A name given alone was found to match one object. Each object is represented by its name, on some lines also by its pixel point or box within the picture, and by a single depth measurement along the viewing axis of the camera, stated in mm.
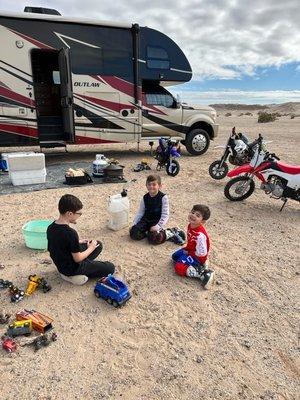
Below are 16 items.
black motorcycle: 6902
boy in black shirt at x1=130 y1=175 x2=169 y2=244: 4719
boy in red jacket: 3848
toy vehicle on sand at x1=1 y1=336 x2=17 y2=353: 2793
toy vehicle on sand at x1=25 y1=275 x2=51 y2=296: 3592
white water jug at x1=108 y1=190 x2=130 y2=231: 5133
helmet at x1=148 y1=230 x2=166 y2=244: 4715
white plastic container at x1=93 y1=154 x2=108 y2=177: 8008
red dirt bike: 6047
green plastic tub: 4426
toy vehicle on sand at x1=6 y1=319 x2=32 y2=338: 2953
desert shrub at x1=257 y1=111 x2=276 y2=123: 25734
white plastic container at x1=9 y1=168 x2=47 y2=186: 7188
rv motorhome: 8328
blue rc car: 3387
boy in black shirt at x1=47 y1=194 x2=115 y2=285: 3359
